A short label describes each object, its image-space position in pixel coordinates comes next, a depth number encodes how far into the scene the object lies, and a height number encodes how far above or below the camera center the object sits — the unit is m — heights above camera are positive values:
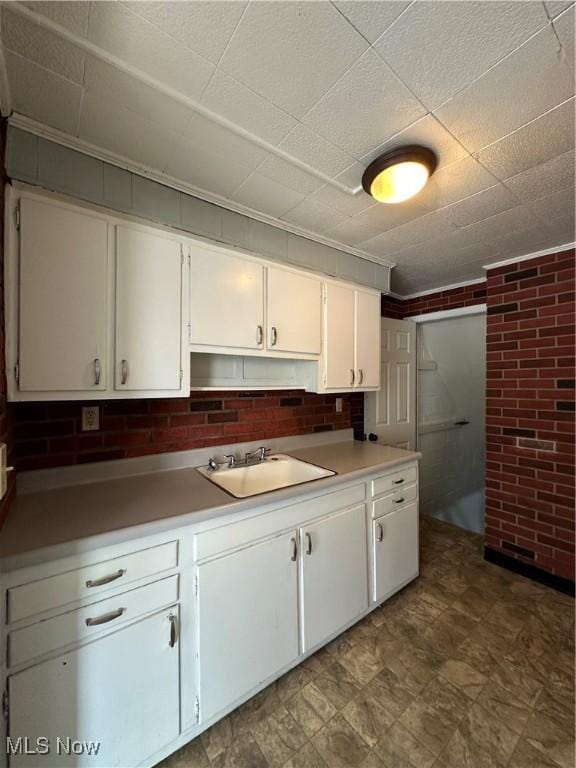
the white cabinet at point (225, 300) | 1.51 +0.46
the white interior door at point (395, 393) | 2.79 -0.06
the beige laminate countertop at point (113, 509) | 0.97 -0.49
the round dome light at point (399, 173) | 1.23 +0.92
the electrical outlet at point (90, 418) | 1.48 -0.15
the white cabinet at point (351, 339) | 2.05 +0.34
